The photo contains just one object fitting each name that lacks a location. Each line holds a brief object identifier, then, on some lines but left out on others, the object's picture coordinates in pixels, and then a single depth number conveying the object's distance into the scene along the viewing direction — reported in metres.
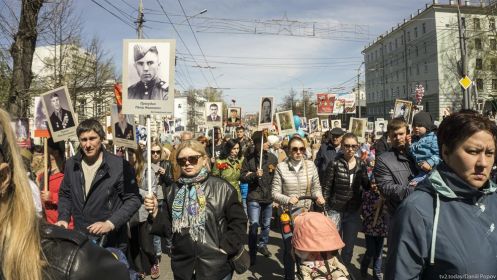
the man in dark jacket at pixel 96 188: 4.00
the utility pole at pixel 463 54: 18.66
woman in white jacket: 5.55
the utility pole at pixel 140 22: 17.16
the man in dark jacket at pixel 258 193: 6.73
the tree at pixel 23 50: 9.02
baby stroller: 3.45
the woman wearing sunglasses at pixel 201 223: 3.52
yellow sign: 16.36
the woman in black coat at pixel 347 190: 5.69
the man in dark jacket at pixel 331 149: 7.76
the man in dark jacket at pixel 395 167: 4.33
